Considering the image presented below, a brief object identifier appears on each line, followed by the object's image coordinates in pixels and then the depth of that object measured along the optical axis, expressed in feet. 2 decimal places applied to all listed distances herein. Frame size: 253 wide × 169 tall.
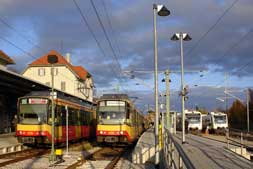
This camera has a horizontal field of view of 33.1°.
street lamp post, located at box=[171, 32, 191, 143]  72.22
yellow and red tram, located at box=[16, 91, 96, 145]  79.25
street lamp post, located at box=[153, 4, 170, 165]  56.49
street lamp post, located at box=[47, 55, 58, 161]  60.95
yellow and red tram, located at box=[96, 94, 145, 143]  85.66
